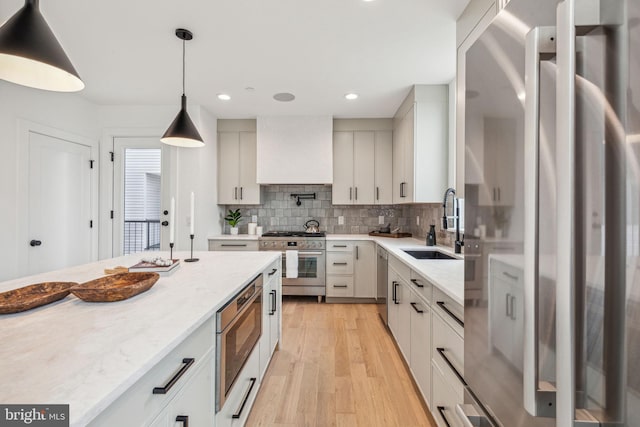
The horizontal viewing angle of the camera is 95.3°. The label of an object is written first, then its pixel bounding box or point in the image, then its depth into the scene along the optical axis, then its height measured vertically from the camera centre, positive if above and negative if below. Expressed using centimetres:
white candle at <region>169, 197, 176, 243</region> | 183 -2
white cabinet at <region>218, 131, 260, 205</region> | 428 +66
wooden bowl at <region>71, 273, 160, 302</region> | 108 -31
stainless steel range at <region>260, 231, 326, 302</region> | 391 -63
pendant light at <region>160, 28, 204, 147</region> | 217 +65
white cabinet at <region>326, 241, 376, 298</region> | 387 -74
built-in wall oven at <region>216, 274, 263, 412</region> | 120 -59
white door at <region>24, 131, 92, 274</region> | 299 +11
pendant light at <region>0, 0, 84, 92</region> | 101 +61
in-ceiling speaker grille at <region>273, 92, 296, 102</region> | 335 +138
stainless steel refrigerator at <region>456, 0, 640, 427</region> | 45 +0
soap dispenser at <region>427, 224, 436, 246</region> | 301 -24
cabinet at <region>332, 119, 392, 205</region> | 419 +73
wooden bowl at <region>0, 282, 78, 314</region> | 97 -31
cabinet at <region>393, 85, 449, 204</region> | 307 +76
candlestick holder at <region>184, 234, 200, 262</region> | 204 -32
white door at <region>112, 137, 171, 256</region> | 377 +27
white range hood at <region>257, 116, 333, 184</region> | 409 +90
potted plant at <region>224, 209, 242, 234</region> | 435 -8
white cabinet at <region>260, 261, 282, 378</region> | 201 -76
